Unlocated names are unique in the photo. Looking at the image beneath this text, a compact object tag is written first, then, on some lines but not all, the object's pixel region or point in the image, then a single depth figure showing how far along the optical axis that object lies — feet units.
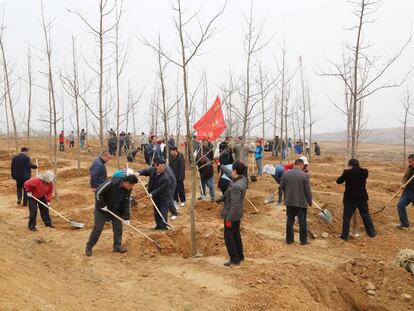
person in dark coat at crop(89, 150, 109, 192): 27.22
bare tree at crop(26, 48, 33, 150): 52.95
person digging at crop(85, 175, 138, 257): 21.17
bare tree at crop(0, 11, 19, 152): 44.65
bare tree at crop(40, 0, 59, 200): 33.53
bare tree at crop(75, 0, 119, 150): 30.75
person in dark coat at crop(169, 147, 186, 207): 31.98
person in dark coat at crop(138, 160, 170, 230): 26.16
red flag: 35.01
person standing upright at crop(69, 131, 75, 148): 97.58
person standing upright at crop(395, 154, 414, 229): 27.68
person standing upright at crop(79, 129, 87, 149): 79.87
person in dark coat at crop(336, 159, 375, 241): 25.09
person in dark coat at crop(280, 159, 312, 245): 23.77
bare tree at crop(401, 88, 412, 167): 64.51
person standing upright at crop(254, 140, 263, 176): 47.62
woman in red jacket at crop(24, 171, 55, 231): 26.11
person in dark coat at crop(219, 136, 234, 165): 43.26
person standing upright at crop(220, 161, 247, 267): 19.29
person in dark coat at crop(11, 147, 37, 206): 33.78
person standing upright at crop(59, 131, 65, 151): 89.15
